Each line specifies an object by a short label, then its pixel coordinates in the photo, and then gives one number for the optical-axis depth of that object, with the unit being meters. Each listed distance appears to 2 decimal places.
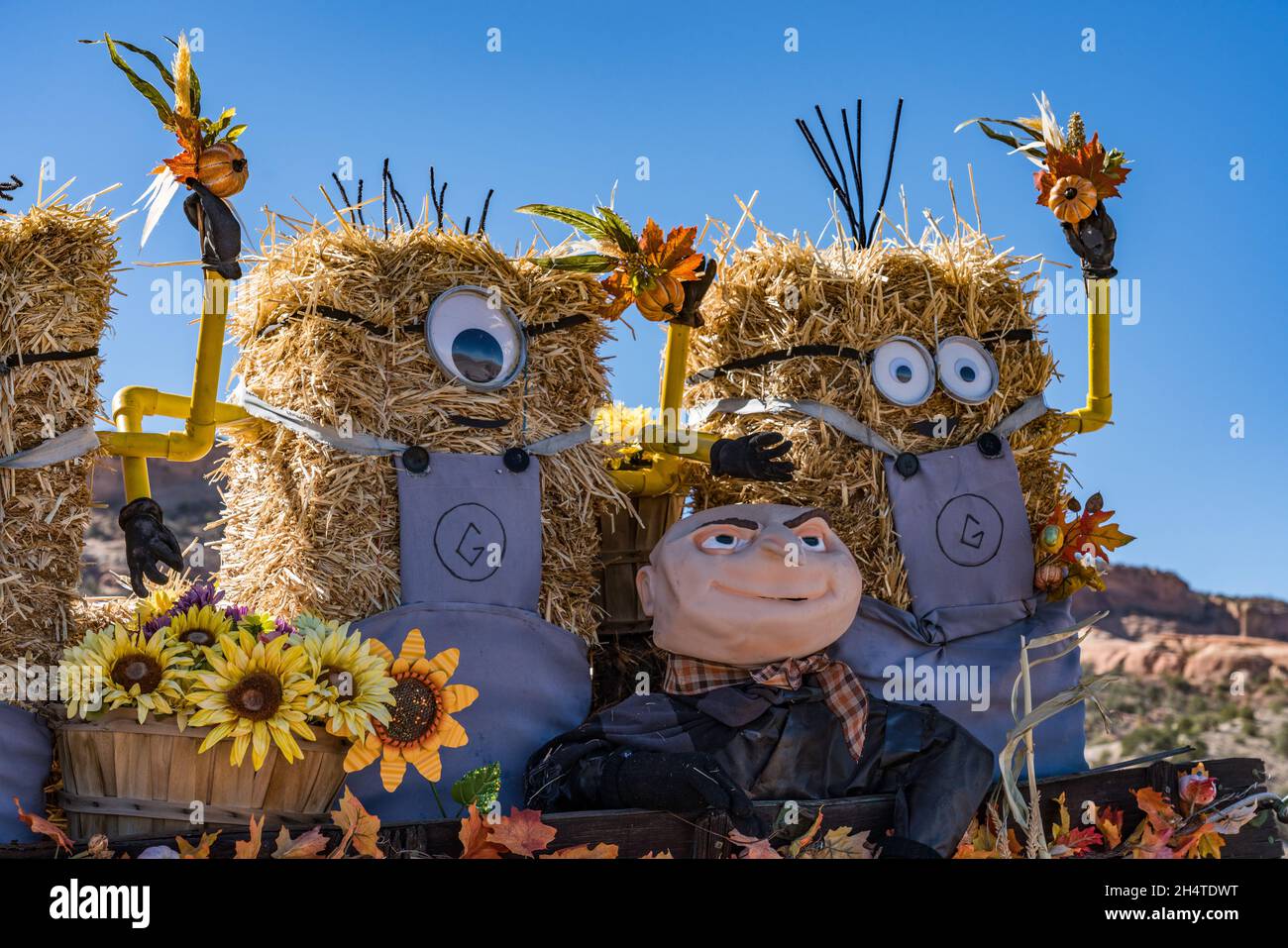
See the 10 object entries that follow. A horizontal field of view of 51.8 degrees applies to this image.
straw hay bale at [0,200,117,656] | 3.08
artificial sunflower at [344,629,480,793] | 2.81
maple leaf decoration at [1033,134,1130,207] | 3.98
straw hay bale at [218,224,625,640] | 3.31
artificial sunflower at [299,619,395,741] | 2.74
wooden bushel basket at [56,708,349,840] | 2.66
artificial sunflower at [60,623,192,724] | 2.67
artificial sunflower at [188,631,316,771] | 2.65
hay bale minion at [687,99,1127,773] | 3.61
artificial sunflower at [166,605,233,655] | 2.90
